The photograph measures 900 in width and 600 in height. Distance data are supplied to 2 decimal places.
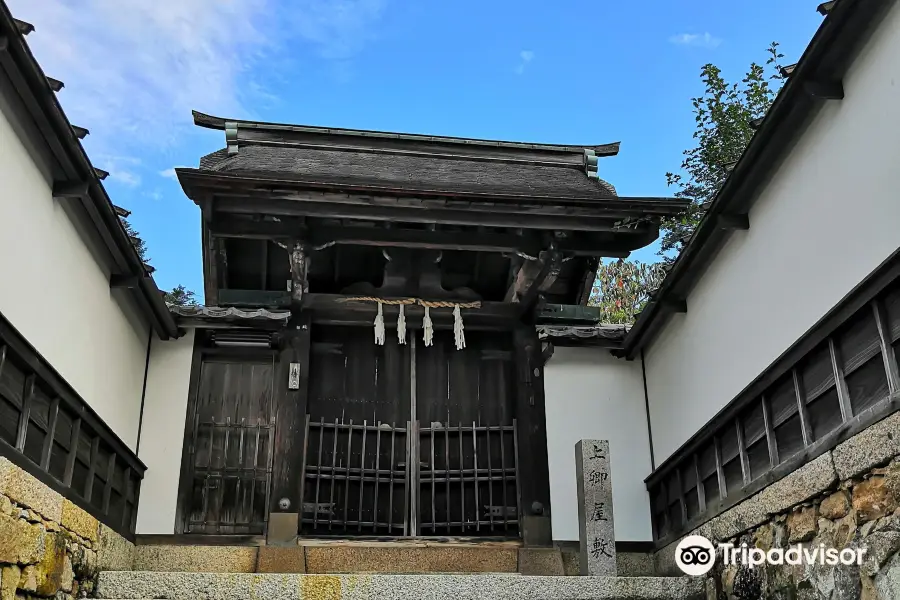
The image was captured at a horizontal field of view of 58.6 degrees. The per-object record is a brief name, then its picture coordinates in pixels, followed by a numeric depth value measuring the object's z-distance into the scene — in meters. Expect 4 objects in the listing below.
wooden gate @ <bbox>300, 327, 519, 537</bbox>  8.87
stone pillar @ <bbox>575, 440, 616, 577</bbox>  6.72
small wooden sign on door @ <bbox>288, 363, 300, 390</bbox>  8.97
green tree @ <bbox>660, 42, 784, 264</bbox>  15.55
